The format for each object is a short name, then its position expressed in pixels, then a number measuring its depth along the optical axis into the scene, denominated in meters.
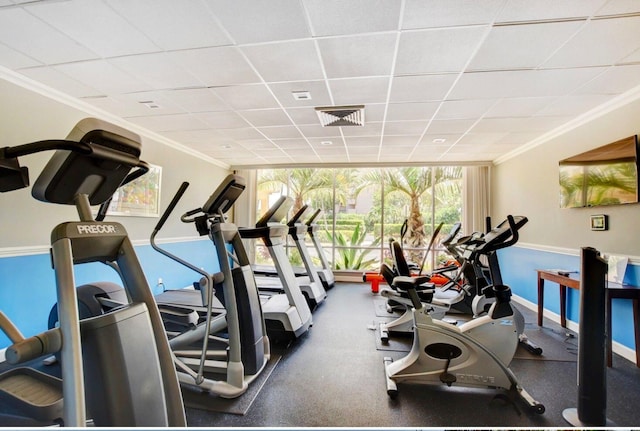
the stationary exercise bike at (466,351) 2.28
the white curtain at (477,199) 6.29
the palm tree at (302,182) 7.16
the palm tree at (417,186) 6.71
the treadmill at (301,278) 4.57
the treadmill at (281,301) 3.27
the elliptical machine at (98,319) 1.10
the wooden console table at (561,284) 3.31
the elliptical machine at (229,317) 2.26
